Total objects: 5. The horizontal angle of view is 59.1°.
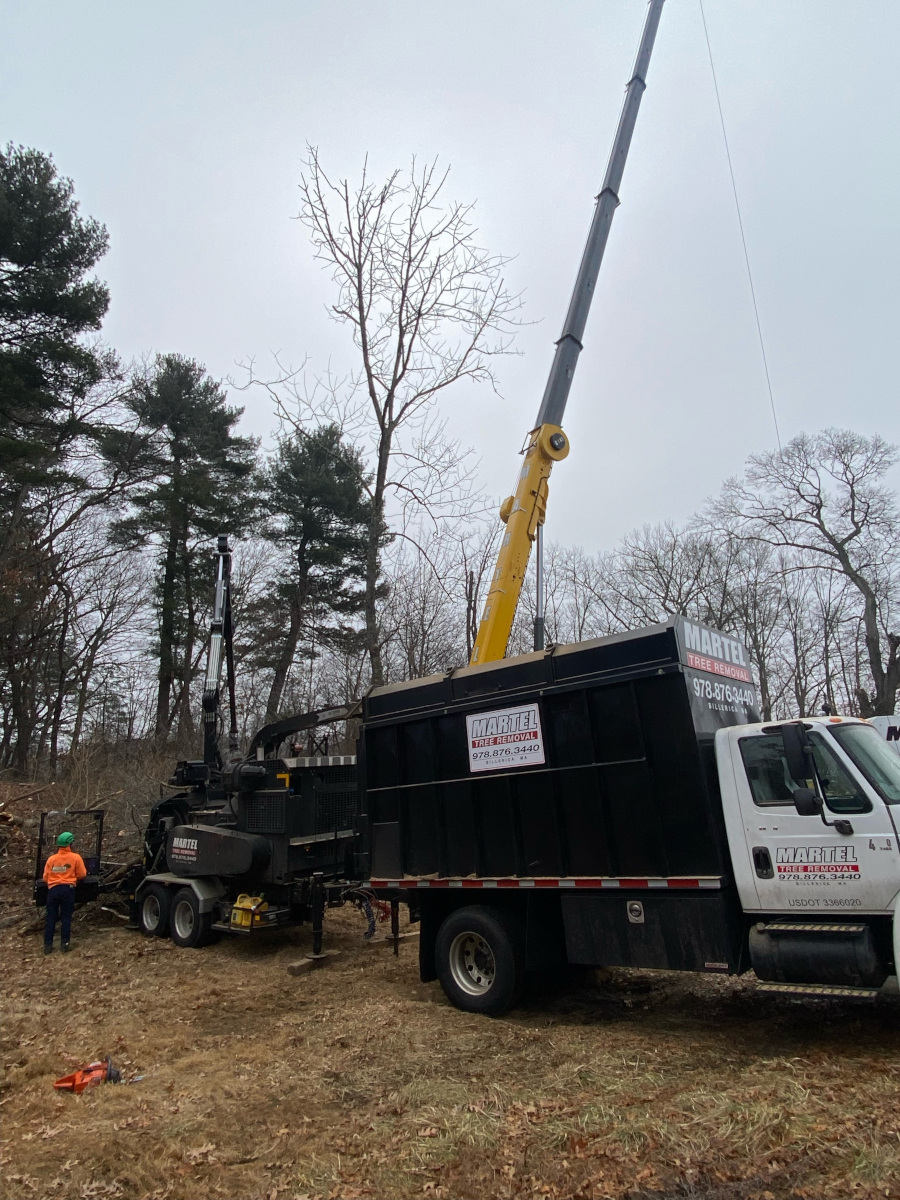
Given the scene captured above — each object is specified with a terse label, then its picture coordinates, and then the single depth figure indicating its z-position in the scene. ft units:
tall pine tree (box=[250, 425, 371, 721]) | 90.99
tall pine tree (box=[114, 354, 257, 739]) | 88.84
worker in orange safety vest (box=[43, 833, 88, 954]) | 35.12
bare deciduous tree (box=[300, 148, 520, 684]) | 54.80
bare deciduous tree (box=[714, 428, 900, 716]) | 95.09
